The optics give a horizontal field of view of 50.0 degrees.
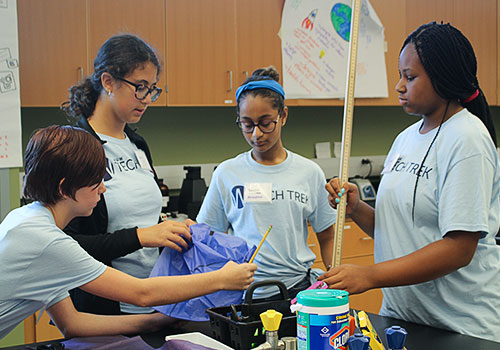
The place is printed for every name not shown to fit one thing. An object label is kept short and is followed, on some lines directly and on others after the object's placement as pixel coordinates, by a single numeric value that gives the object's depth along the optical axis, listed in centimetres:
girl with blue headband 188
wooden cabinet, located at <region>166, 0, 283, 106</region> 333
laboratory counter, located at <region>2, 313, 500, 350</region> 131
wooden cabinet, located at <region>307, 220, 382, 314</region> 372
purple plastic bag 148
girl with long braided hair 146
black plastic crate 122
